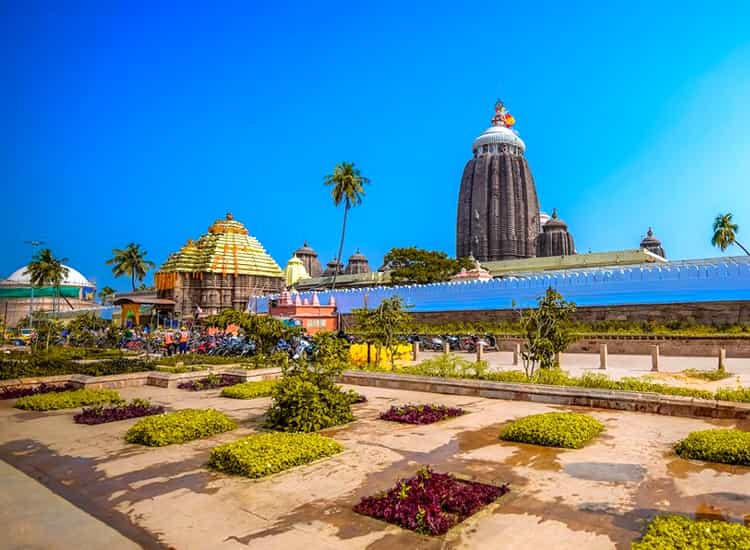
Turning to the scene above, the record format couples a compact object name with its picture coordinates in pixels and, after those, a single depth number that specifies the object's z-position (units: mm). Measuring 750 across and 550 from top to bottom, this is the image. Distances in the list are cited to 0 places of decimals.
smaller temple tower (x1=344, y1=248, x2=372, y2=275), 102250
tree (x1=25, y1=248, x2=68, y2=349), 69375
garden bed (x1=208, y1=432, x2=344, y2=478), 6105
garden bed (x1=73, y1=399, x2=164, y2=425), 9336
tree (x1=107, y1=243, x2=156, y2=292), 78500
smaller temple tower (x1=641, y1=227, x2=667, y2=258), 85750
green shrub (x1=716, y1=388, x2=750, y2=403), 9125
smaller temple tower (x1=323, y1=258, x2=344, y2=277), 103625
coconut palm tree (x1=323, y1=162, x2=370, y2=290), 56875
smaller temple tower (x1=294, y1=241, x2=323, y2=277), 113500
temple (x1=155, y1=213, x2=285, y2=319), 59031
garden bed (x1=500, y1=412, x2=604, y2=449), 7074
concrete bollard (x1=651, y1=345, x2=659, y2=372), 17375
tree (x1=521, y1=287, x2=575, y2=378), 13203
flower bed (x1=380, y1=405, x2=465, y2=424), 8883
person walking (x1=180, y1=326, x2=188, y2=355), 26189
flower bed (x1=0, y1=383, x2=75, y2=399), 12344
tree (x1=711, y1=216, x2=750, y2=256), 50219
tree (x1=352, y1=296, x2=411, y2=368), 16750
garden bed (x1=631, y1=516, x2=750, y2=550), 3785
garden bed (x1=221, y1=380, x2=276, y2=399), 11984
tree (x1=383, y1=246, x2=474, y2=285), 57781
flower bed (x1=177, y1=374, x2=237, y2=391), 13852
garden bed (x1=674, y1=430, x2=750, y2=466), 6113
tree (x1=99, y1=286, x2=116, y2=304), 89844
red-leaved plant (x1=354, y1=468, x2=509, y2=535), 4523
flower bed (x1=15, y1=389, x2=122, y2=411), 10797
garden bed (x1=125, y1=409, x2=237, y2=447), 7594
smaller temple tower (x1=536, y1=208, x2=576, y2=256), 77812
